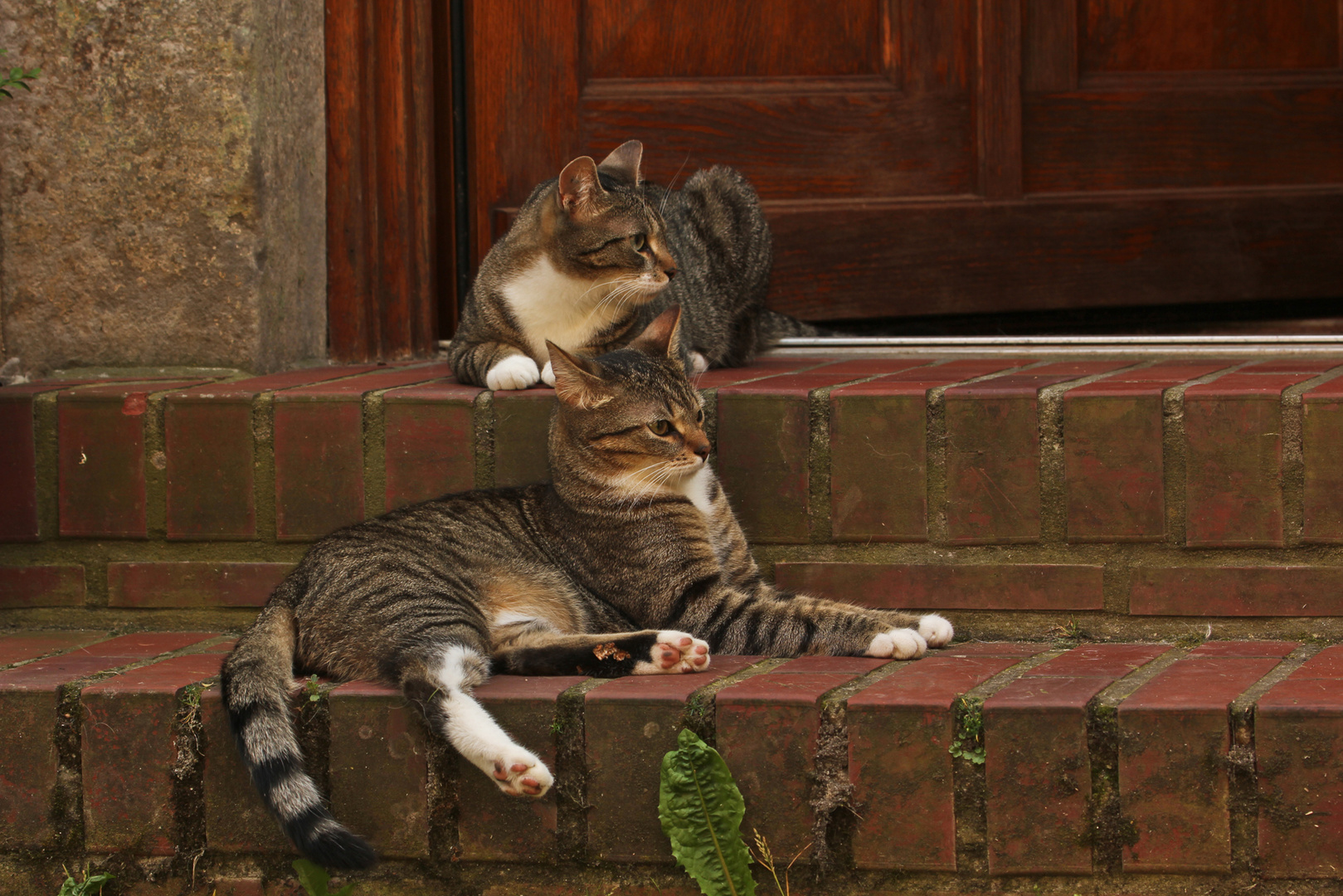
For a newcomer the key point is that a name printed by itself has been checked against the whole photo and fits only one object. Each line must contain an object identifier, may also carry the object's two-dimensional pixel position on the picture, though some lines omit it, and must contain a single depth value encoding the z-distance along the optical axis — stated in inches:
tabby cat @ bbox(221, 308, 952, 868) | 171.6
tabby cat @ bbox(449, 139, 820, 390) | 261.9
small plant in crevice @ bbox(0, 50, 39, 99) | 202.4
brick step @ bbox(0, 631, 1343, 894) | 154.8
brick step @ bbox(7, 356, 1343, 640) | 199.6
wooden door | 294.2
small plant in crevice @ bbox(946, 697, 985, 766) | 159.9
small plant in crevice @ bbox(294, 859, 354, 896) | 169.6
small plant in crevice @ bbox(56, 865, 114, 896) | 175.2
